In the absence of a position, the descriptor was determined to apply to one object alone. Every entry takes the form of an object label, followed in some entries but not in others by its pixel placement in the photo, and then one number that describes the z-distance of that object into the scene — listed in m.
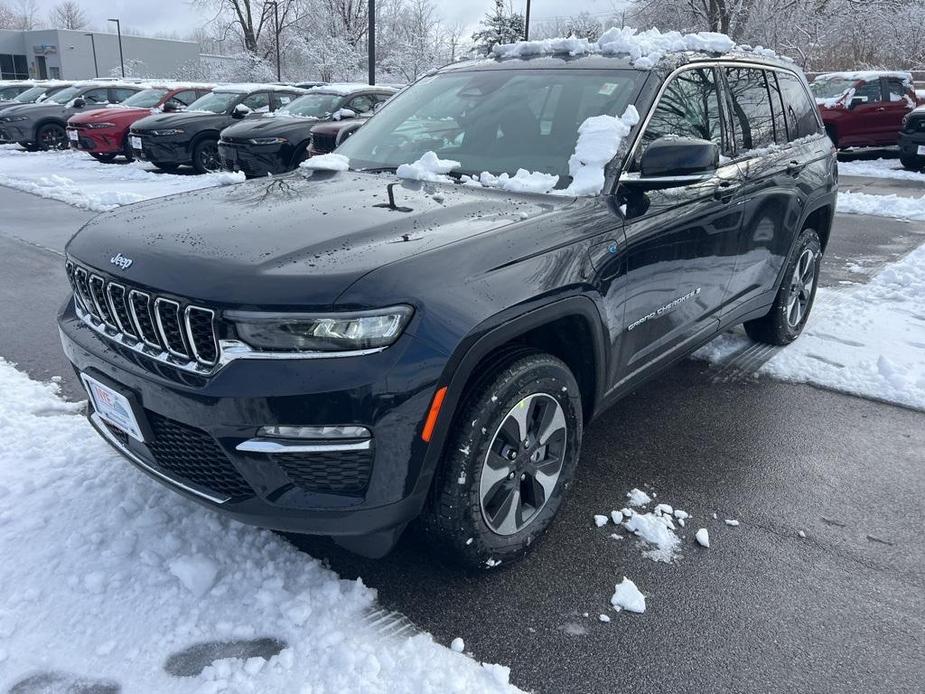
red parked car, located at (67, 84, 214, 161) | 14.52
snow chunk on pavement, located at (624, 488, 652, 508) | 3.22
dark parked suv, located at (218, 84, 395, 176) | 11.04
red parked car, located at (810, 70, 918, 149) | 15.98
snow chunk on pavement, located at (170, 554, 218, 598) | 2.52
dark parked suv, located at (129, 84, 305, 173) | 12.83
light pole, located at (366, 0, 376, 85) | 21.29
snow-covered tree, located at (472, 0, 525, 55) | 39.75
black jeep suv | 2.13
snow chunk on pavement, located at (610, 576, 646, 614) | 2.58
